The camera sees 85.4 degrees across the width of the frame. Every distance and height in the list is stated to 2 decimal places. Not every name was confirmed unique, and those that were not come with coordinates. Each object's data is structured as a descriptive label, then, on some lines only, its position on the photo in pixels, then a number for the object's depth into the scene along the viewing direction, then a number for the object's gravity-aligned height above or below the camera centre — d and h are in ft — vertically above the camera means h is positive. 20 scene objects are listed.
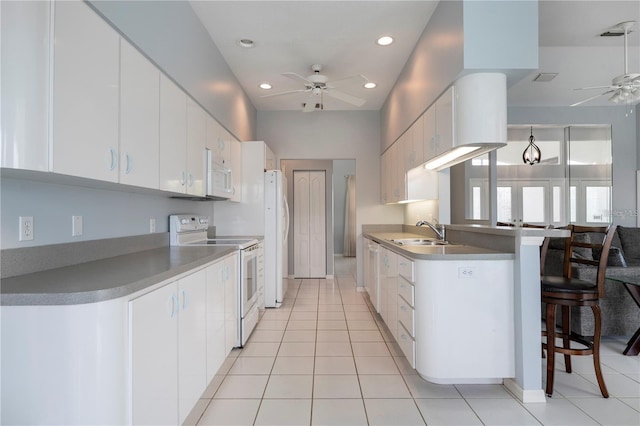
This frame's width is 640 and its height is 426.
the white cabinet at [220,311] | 7.01 -2.17
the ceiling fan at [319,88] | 12.26 +4.76
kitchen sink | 10.84 -0.86
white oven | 9.70 -1.23
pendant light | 18.94 +3.39
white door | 21.89 -0.39
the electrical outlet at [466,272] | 7.39 -1.21
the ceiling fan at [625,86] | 11.62 +4.70
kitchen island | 7.07 -1.73
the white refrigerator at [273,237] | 14.52 -0.89
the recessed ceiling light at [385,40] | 11.04 +5.66
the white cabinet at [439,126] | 8.55 +2.38
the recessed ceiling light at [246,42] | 11.21 +5.69
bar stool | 7.14 -1.77
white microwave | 10.29 +1.20
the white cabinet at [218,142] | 10.45 +2.40
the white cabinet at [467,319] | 7.34 -2.21
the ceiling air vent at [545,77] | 14.08 +5.77
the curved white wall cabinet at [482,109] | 7.82 +2.41
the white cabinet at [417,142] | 10.79 +2.38
